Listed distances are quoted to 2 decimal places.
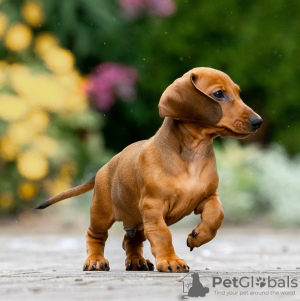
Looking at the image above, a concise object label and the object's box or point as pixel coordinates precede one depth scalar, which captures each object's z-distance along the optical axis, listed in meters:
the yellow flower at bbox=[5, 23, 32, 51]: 11.18
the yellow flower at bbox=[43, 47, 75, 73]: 10.98
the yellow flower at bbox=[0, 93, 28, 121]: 10.25
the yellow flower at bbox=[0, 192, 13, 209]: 10.30
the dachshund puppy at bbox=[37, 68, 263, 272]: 4.12
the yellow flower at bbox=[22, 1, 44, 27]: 11.58
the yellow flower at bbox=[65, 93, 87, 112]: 10.86
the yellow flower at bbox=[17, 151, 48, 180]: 10.19
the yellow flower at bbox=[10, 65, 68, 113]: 10.54
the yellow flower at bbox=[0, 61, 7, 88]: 10.61
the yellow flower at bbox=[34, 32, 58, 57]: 11.26
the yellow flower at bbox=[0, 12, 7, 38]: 11.20
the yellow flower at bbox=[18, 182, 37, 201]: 10.38
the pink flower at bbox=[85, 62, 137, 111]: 11.52
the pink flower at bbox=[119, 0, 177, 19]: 11.97
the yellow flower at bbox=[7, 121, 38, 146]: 10.24
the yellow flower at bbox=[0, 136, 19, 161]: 10.28
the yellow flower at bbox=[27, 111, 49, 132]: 10.38
